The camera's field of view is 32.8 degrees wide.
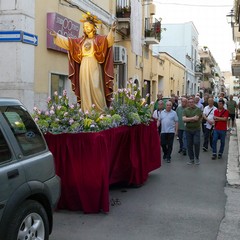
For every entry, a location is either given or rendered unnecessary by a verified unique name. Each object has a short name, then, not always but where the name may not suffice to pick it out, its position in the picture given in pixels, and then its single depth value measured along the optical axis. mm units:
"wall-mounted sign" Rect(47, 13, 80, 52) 12359
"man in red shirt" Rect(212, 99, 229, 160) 10719
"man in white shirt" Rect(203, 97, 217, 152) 11975
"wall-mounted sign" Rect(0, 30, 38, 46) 11039
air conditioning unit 17125
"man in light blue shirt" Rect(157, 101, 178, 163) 10320
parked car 3539
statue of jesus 7676
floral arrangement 5926
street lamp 19578
